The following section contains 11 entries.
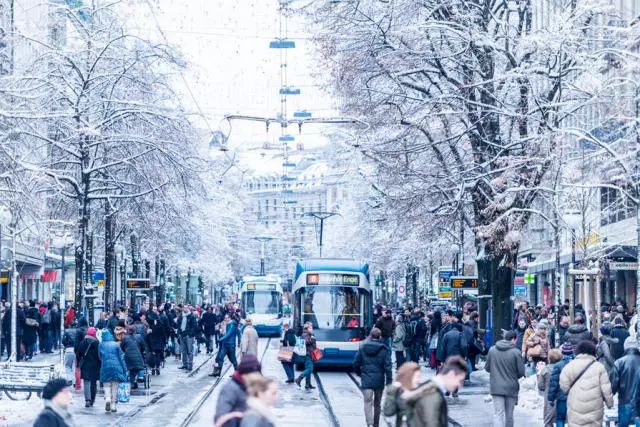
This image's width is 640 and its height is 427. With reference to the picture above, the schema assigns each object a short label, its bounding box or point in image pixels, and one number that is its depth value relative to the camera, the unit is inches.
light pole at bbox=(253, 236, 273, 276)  6343.5
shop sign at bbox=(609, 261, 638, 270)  1691.8
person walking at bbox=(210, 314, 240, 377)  1375.5
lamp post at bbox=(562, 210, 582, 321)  1216.2
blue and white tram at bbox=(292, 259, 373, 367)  1496.1
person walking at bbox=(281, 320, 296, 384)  1275.1
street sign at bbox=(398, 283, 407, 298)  3196.4
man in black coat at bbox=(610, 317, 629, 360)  917.6
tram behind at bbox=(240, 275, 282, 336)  2751.0
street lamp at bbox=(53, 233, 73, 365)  1422.7
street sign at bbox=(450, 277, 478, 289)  1523.1
